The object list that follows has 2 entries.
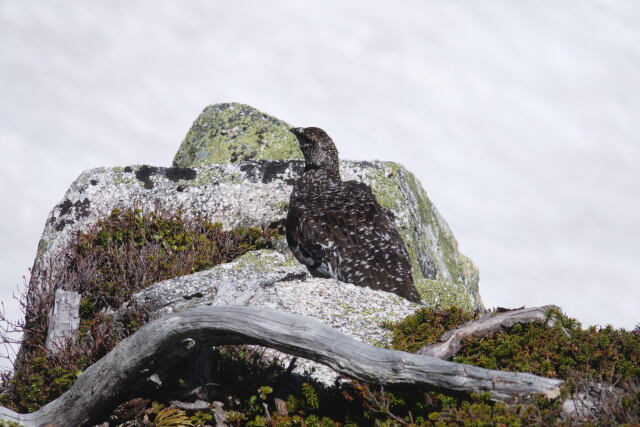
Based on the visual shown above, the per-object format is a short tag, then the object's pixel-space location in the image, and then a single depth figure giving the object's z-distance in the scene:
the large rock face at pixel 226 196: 25.41
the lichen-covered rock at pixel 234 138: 33.75
